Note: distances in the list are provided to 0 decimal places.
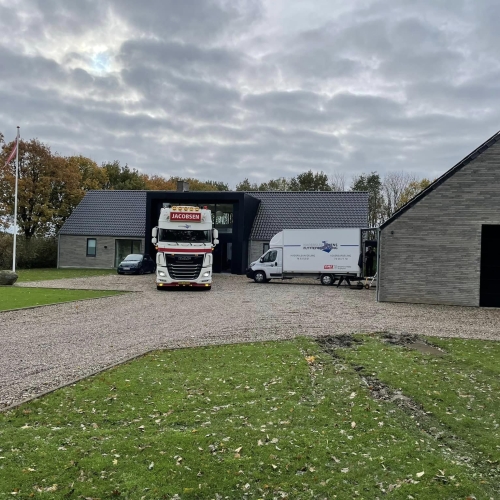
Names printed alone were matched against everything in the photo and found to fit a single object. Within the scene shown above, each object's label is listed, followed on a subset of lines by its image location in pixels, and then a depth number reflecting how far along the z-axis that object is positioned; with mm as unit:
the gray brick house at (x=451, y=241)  19266
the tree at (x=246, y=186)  67412
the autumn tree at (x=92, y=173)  55562
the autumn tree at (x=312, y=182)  61094
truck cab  23391
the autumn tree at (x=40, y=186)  44156
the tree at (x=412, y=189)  55719
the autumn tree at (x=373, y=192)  56656
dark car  35094
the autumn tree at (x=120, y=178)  61469
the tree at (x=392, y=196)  56812
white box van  28484
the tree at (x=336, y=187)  62769
